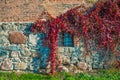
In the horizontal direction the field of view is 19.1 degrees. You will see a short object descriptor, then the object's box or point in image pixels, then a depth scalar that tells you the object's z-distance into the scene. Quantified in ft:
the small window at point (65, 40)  38.11
